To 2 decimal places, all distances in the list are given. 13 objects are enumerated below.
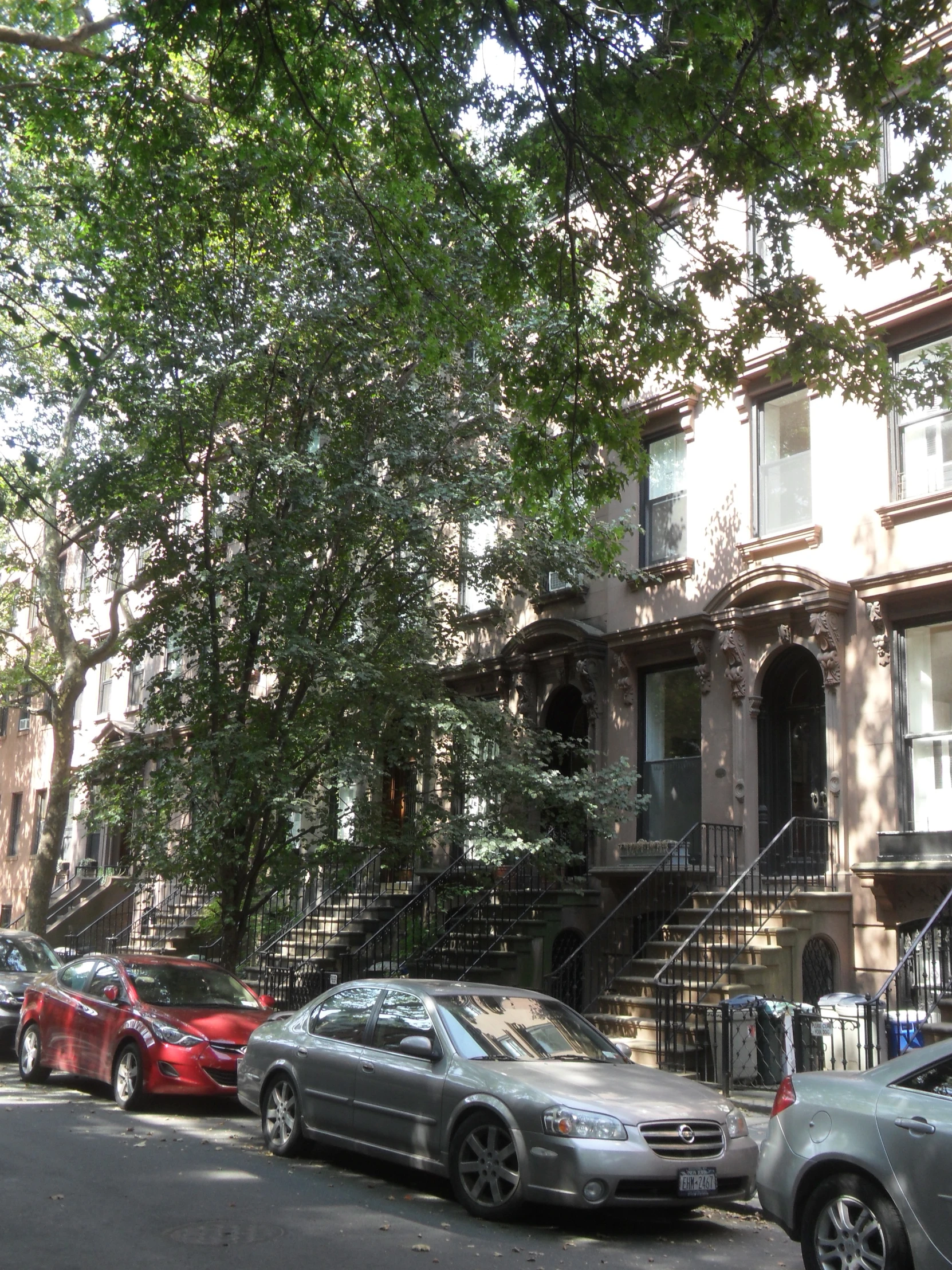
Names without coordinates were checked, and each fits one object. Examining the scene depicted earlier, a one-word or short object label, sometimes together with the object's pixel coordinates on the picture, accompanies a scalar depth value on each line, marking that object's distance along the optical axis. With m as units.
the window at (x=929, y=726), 14.34
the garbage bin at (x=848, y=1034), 12.12
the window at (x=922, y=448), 14.96
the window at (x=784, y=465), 16.64
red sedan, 11.86
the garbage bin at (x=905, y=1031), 11.95
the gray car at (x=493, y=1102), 7.74
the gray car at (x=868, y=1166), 6.00
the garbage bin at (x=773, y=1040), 12.90
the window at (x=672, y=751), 17.48
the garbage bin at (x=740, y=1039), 13.00
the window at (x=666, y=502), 18.33
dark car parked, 15.66
